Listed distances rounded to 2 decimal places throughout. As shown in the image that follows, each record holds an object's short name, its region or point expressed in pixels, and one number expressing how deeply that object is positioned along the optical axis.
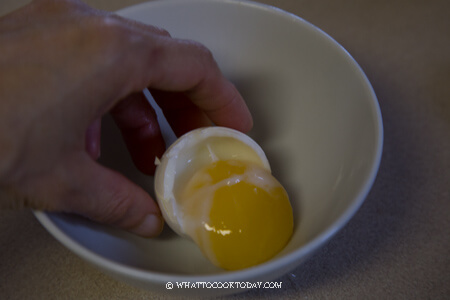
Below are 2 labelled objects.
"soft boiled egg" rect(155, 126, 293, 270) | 0.36
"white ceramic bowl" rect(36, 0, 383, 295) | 0.33
